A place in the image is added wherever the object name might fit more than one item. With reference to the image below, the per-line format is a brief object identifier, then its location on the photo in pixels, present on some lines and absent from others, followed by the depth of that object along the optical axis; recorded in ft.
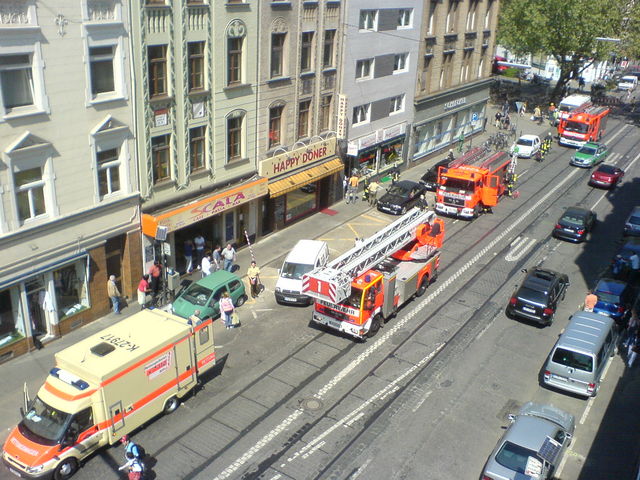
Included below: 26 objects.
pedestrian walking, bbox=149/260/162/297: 94.22
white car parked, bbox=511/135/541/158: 179.83
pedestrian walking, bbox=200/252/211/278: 99.35
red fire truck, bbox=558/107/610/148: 189.67
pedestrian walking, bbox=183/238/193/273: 102.73
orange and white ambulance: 59.98
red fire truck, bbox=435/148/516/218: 131.03
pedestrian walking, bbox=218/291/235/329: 87.22
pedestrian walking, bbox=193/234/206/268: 103.35
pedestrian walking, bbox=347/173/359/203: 138.92
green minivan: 89.25
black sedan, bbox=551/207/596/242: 121.70
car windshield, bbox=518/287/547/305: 91.24
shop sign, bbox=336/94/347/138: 127.75
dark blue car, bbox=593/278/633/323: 92.07
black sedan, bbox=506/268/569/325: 90.74
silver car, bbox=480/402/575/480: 59.36
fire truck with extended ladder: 81.25
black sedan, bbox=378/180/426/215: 134.62
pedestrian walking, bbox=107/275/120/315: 88.89
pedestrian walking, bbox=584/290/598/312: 91.20
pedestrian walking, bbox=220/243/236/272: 103.09
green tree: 215.92
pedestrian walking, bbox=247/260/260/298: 97.14
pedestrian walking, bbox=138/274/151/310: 91.09
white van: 95.09
